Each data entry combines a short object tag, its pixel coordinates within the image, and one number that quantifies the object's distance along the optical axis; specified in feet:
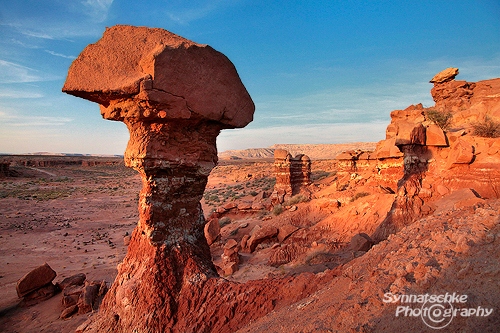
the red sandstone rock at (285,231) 38.65
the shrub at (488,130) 31.50
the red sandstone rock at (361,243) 28.81
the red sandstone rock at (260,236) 38.81
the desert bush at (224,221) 51.80
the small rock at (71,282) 25.71
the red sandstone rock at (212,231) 43.34
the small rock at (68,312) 20.85
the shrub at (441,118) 48.92
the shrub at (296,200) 50.58
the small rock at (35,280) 24.00
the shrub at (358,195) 40.70
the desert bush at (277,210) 47.54
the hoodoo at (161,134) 13.88
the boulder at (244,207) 55.78
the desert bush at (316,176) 96.87
